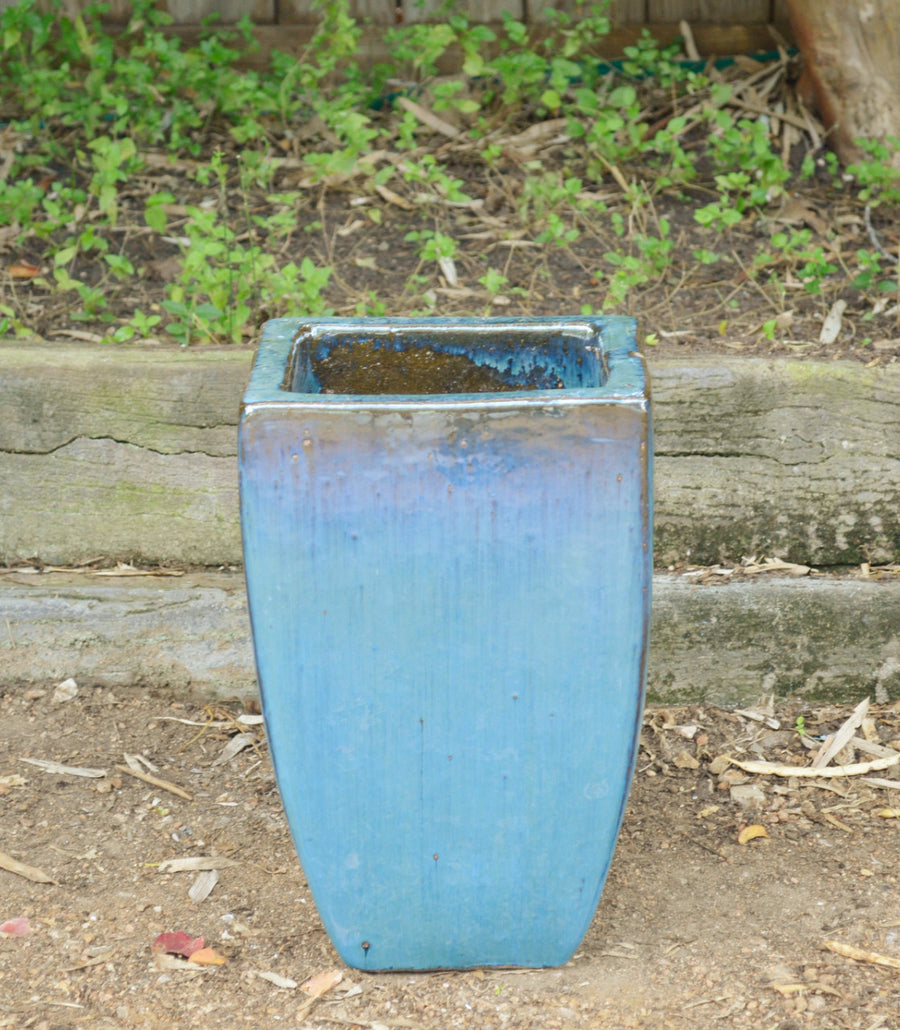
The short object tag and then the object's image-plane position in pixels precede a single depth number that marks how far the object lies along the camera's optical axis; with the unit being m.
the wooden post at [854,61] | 3.20
